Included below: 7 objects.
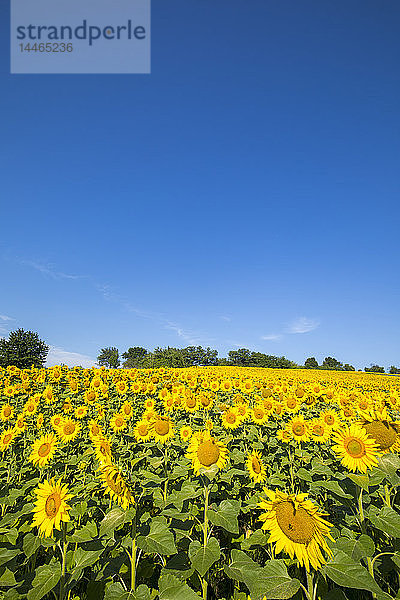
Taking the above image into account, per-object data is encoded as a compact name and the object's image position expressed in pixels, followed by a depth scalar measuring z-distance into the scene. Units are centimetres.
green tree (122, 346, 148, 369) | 10722
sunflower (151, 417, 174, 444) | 487
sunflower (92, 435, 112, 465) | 262
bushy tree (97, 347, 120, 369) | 11819
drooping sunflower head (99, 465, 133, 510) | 245
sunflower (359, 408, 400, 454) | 304
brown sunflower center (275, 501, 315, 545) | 211
